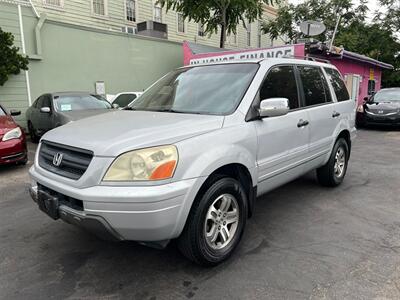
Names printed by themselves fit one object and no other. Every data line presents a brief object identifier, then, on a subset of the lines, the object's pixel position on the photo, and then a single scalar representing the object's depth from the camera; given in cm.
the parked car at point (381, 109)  1194
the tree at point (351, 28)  2245
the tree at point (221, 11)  1312
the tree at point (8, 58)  1032
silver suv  252
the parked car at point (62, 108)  855
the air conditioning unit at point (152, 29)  1673
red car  629
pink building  1052
